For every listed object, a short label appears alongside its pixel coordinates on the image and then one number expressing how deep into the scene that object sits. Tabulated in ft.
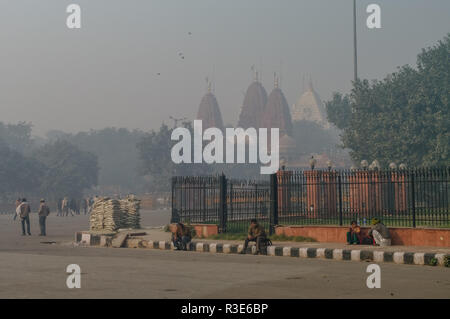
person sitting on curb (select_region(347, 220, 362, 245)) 62.75
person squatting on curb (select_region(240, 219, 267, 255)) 63.00
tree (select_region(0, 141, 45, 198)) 273.75
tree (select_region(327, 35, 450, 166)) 161.79
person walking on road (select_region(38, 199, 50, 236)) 89.67
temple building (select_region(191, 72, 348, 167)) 530.27
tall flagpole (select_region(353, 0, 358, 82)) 207.82
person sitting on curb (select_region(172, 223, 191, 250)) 67.62
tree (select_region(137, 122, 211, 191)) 344.08
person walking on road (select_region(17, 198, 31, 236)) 90.74
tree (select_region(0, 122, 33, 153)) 433.65
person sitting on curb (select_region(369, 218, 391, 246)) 60.59
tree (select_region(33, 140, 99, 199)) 312.29
